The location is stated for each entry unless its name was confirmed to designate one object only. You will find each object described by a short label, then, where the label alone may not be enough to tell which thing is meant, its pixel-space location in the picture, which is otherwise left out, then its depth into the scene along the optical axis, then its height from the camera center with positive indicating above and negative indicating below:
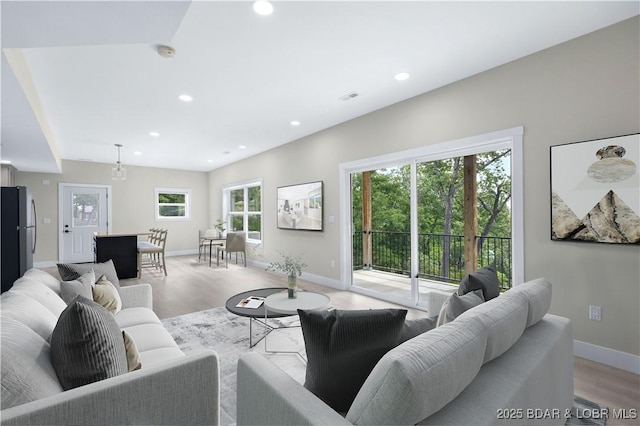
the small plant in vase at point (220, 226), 8.84 -0.28
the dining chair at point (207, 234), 8.21 -0.47
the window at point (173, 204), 9.10 +0.39
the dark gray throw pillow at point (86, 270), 2.42 -0.44
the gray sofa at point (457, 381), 0.88 -0.61
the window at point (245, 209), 7.56 +0.20
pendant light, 6.29 +0.92
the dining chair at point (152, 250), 5.97 -0.63
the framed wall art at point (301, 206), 5.46 +0.18
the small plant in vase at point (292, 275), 2.93 -0.58
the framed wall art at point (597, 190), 2.36 +0.18
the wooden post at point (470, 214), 3.65 +0.00
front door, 7.73 -0.01
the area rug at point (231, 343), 1.96 -1.21
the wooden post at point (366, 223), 4.96 -0.14
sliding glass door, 3.44 -0.04
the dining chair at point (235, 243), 7.03 -0.61
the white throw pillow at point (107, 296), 2.35 -0.61
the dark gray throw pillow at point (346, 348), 1.13 -0.49
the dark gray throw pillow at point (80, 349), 1.22 -0.53
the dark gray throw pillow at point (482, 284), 1.86 -0.44
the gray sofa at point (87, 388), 1.05 -0.64
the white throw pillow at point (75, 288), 2.13 -0.50
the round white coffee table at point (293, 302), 2.58 -0.78
